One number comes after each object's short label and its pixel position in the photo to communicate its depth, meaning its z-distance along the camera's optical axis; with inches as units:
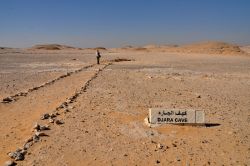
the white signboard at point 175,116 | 212.6
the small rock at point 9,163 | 149.3
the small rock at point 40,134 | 185.7
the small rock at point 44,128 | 197.0
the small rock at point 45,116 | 222.2
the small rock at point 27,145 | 168.9
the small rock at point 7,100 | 283.5
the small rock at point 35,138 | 179.3
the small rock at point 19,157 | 155.8
